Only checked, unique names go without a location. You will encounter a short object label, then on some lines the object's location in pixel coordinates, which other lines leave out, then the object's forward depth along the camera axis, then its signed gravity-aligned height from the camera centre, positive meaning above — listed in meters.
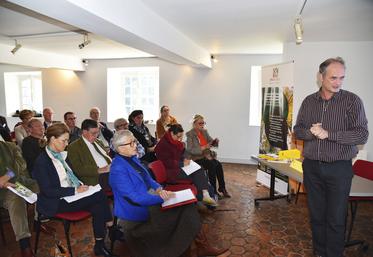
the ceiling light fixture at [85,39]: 4.42 +1.02
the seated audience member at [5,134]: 4.42 -0.60
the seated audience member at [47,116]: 5.41 -0.36
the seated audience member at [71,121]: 4.68 -0.40
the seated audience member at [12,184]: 2.46 -0.85
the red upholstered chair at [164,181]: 2.99 -0.91
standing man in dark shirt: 2.00 -0.31
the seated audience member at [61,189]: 2.35 -0.78
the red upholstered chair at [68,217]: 2.33 -0.99
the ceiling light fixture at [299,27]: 2.98 +0.80
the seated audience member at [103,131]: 4.87 -0.59
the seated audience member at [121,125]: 4.30 -0.40
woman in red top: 3.32 -0.71
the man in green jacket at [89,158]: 2.83 -0.63
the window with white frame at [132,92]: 7.52 +0.20
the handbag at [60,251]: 2.22 -1.22
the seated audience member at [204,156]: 4.30 -0.86
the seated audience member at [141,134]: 4.62 -0.58
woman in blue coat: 1.92 -0.85
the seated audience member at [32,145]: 3.22 -0.55
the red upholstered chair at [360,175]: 2.58 -0.71
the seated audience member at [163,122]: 5.37 -0.43
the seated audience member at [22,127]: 4.42 -0.49
